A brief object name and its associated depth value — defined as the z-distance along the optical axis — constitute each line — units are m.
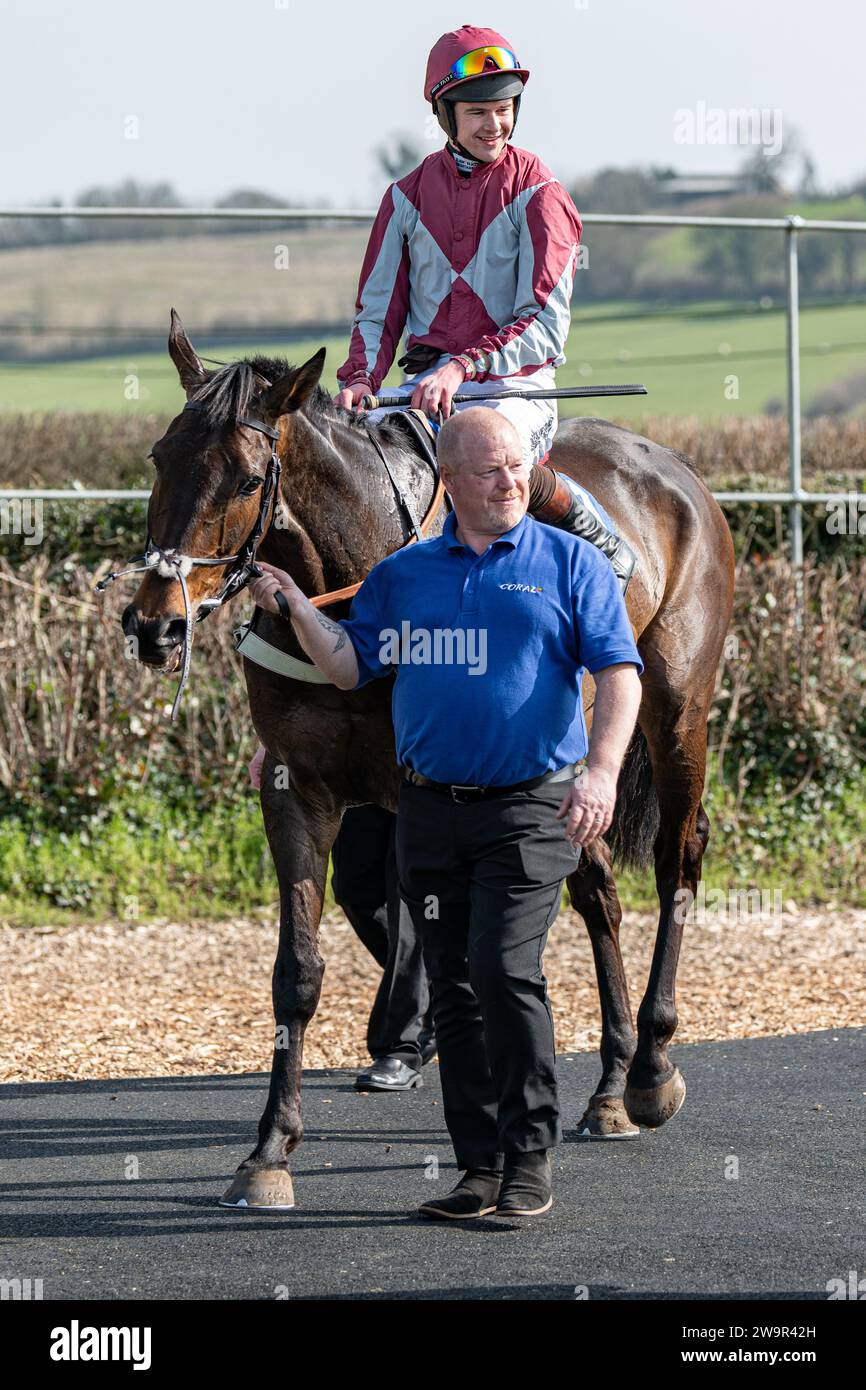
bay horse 8.70
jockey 10.23
